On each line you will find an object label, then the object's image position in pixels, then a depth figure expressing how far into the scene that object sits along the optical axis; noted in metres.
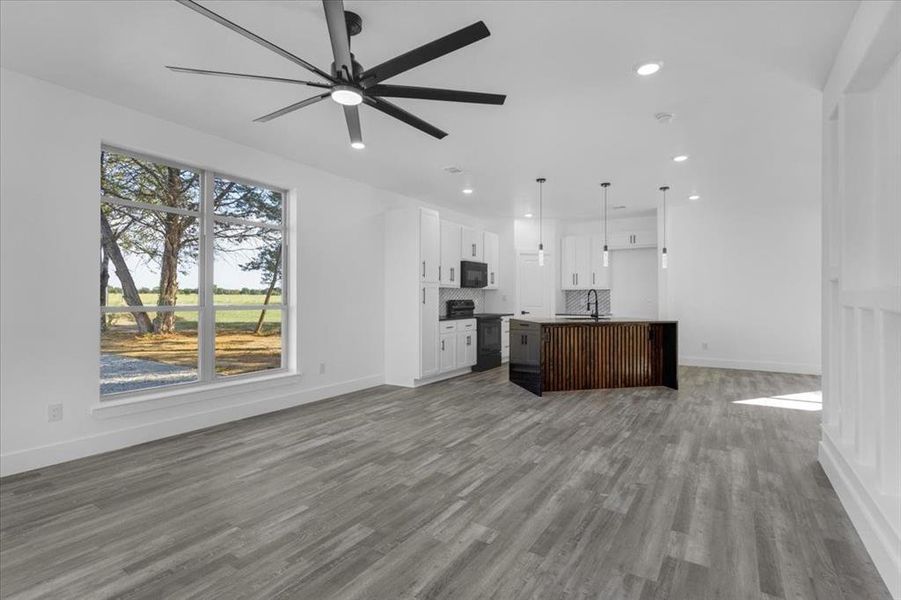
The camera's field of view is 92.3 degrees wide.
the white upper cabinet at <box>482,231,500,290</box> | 7.95
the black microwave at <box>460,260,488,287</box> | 7.15
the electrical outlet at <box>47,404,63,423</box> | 3.23
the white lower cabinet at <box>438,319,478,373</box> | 6.50
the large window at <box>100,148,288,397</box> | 3.74
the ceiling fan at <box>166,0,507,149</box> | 1.96
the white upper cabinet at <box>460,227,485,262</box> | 7.25
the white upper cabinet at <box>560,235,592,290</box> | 8.63
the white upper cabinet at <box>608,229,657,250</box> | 8.10
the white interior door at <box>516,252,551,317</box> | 8.60
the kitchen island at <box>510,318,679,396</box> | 5.57
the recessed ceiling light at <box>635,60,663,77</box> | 2.85
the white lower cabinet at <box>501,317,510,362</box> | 8.08
